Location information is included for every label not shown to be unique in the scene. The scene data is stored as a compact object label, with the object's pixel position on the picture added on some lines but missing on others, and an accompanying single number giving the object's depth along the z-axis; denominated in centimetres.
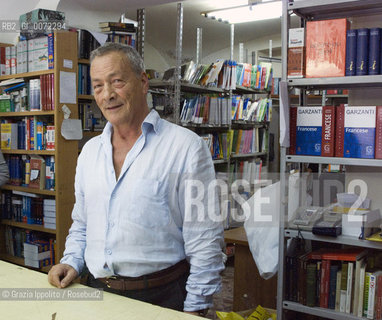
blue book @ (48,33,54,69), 362
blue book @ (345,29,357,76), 212
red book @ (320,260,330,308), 218
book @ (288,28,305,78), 221
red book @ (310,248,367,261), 214
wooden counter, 272
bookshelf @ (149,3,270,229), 418
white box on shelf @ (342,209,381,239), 207
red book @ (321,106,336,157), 219
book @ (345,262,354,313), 213
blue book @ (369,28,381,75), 207
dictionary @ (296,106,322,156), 222
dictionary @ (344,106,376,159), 210
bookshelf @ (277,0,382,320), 211
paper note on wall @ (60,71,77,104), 359
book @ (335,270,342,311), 215
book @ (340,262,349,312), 214
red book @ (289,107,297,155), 229
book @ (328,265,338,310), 216
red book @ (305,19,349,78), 215
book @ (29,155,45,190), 381
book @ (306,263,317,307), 220
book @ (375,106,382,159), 208
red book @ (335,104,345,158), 218
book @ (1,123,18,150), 406
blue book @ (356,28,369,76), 210
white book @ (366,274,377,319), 208
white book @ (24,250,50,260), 390
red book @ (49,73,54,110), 362
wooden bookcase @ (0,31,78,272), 357
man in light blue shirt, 150
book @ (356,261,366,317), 210
